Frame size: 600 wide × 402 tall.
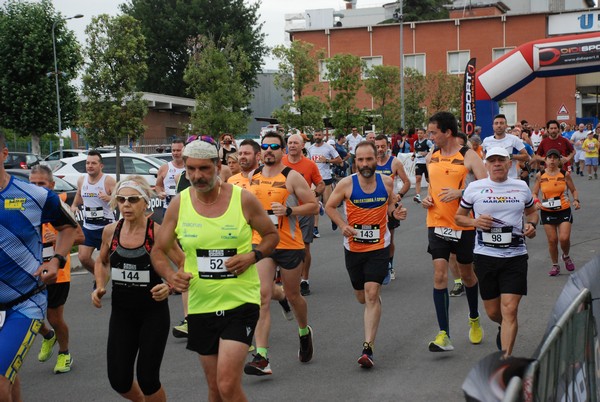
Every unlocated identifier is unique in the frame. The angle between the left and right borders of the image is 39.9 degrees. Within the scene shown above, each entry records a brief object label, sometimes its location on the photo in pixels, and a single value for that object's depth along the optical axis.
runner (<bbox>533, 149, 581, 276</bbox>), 11.71
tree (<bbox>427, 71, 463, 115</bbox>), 49.62
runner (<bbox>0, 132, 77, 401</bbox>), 5.02
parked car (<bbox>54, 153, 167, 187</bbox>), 22.56
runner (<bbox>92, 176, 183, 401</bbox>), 5.34
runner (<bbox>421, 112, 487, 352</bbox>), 7.77
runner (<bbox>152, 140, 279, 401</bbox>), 4.98
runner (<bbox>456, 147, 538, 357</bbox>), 6.95
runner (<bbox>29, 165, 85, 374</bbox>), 7.50
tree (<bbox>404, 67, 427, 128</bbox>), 46.25
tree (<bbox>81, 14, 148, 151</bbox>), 23.94
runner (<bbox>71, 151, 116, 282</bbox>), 10.90
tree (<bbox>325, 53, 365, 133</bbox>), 35.66
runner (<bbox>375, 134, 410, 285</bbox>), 11.04
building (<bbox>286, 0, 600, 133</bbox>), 55.38
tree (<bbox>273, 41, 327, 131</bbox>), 33.16
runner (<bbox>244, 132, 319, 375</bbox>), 7.15
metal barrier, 2.87
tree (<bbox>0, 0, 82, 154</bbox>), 41.69
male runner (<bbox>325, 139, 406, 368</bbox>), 7.35
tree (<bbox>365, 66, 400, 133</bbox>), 42.81
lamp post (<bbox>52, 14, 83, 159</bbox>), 38.59
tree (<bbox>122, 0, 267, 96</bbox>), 57.62
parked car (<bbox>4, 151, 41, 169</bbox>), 35.53
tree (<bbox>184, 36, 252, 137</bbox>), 33.25
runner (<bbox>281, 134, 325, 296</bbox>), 10.66
